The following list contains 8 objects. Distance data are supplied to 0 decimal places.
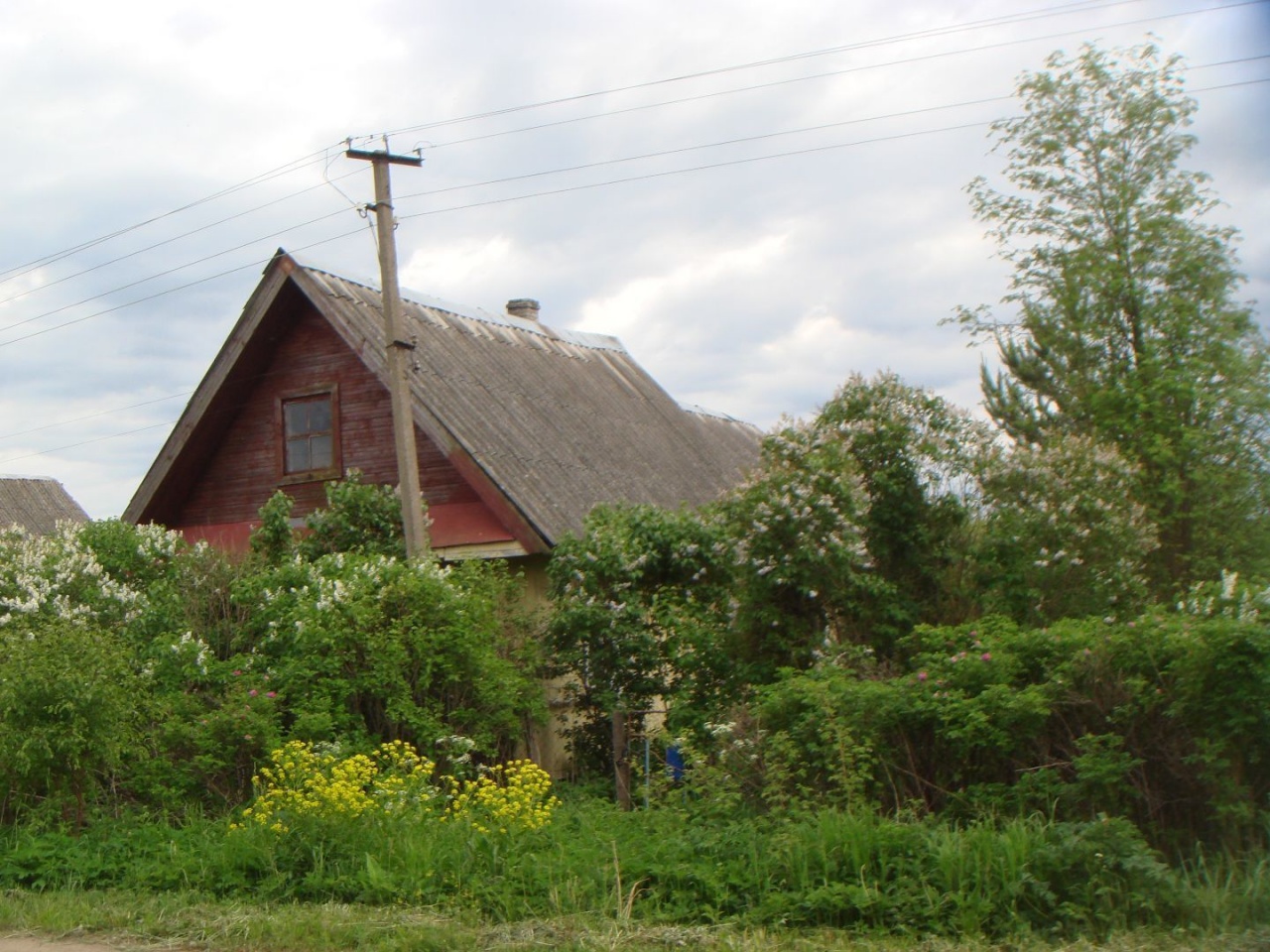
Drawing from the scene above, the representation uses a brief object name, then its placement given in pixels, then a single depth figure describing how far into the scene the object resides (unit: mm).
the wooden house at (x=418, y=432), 15398
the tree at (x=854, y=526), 11961
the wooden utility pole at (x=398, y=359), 13273
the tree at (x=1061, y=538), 12047
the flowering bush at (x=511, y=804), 8484
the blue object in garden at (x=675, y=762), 12234
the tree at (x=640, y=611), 12906
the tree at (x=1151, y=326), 14969
